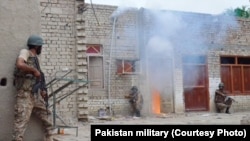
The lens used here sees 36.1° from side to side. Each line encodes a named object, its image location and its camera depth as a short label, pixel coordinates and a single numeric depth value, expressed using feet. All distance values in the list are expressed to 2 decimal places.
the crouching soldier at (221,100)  50.29
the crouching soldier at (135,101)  44.11
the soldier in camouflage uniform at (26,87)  15.85
